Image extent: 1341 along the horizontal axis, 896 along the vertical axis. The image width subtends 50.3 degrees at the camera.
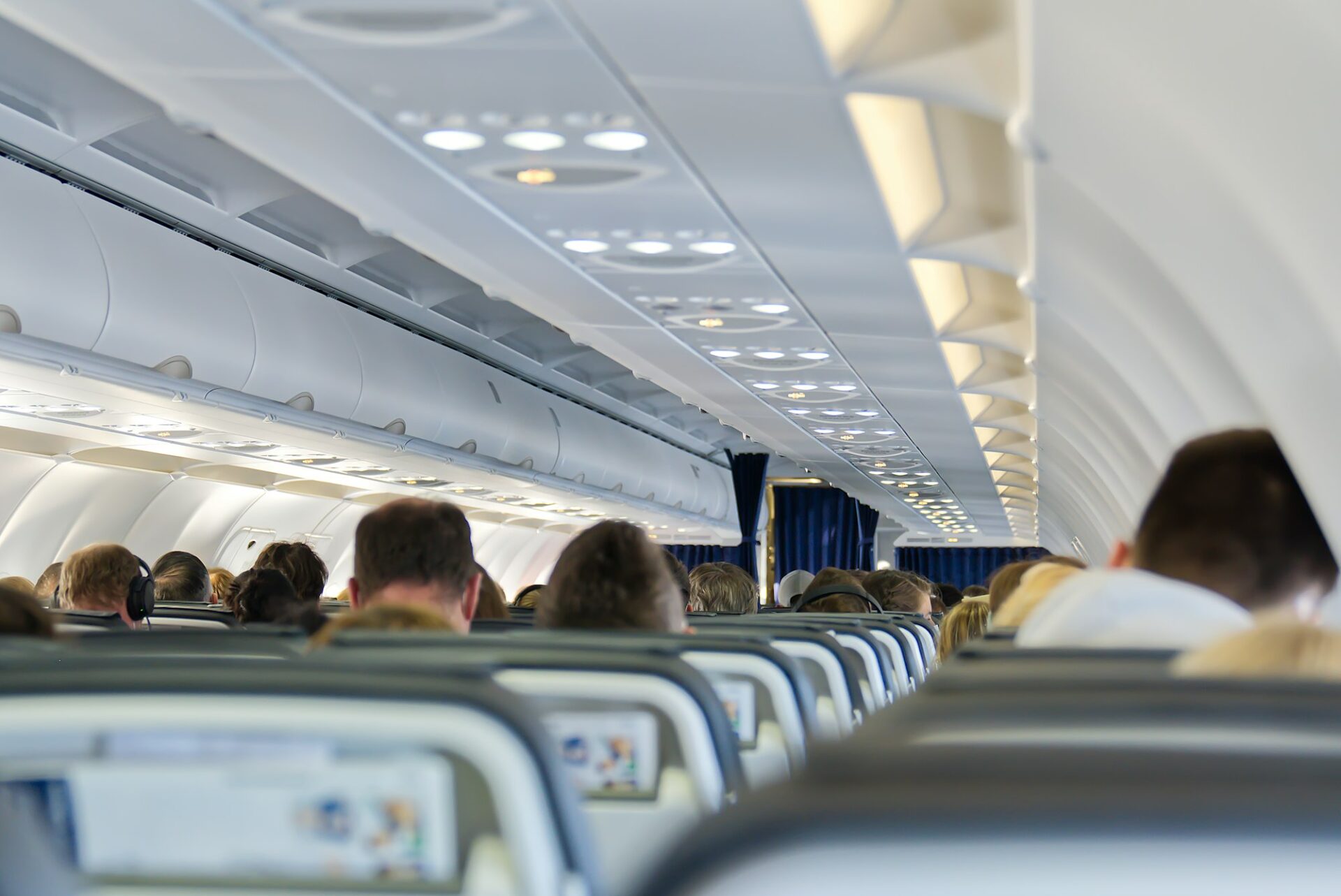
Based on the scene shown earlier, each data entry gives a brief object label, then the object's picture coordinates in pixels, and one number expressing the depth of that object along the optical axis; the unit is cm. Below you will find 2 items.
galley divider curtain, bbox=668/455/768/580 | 2828
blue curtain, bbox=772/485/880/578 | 3472
